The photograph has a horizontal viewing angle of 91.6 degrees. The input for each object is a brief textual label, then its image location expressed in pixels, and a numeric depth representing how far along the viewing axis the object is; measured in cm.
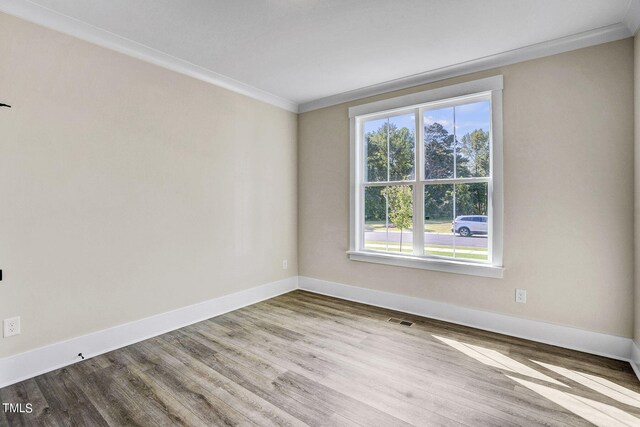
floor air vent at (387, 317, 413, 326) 317
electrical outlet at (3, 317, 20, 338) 211
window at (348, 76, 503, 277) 307
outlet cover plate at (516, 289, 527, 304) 284
